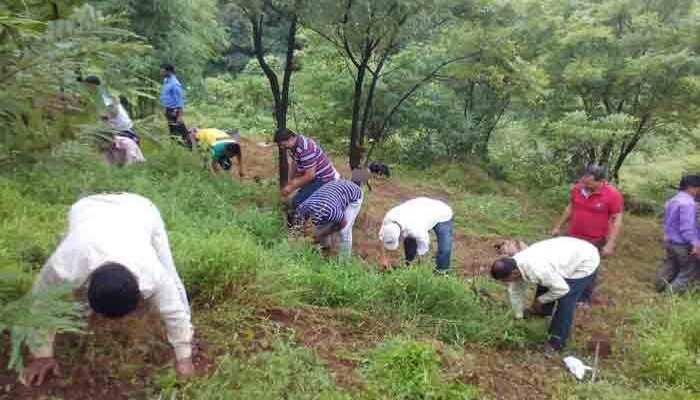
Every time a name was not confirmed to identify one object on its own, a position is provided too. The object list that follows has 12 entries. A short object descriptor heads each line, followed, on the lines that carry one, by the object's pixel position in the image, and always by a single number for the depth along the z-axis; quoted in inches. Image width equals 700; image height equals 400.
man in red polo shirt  215.9
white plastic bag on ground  165.0
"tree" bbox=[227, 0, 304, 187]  276.7
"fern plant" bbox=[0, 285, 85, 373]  71.6
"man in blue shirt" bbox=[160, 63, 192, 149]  346.6
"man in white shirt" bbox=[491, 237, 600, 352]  174.7
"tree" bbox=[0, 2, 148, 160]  88.2
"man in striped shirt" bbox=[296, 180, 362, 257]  214.2
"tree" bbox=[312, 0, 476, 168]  283.9
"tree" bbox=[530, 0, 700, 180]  356.5
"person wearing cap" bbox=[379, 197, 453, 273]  206.7
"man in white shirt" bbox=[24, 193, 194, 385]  93.9
